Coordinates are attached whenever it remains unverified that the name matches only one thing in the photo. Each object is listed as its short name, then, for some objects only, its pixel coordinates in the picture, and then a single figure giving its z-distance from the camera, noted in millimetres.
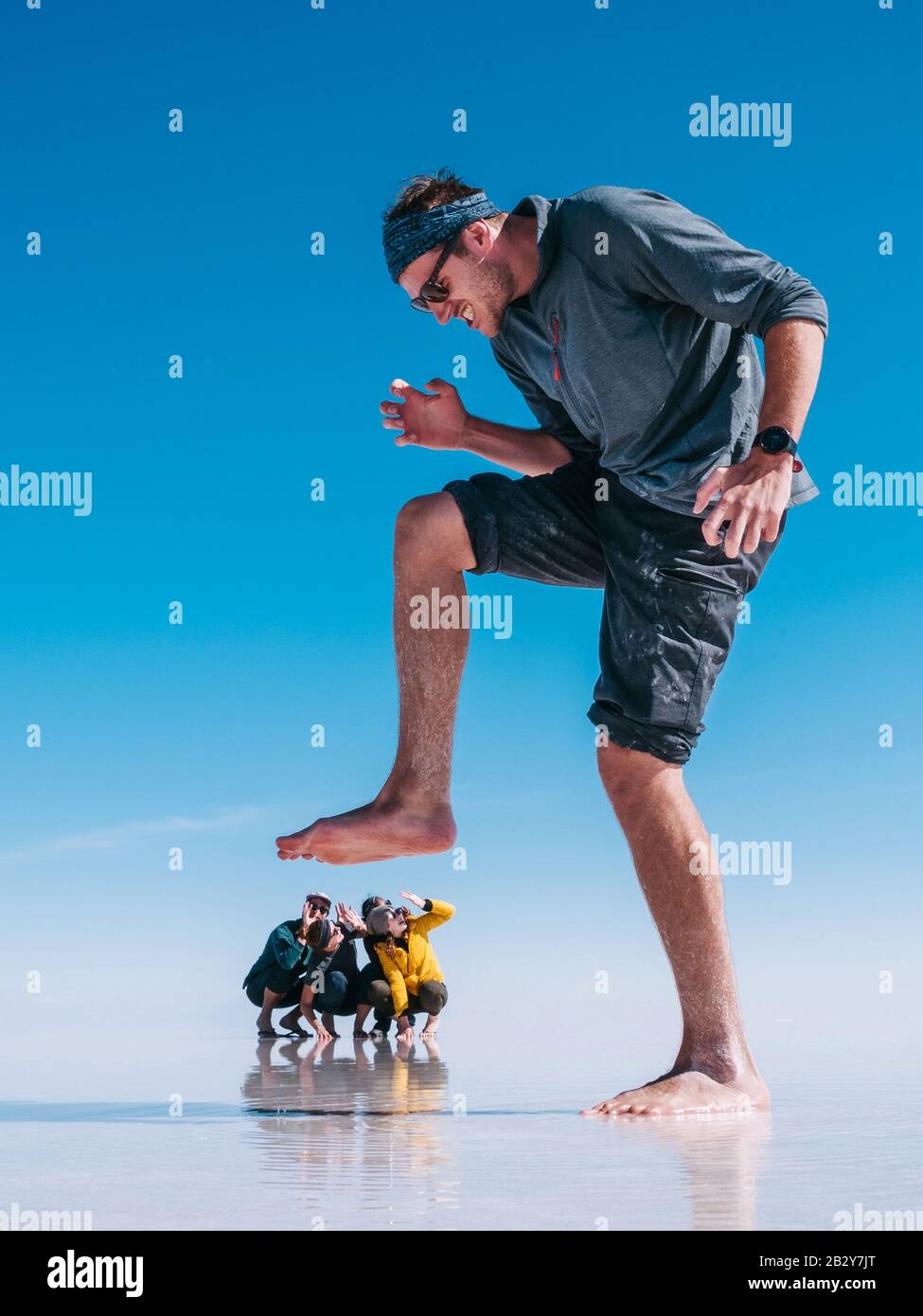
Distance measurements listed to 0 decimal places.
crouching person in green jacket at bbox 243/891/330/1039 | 8000
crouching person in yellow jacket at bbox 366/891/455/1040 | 7746
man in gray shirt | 2883
